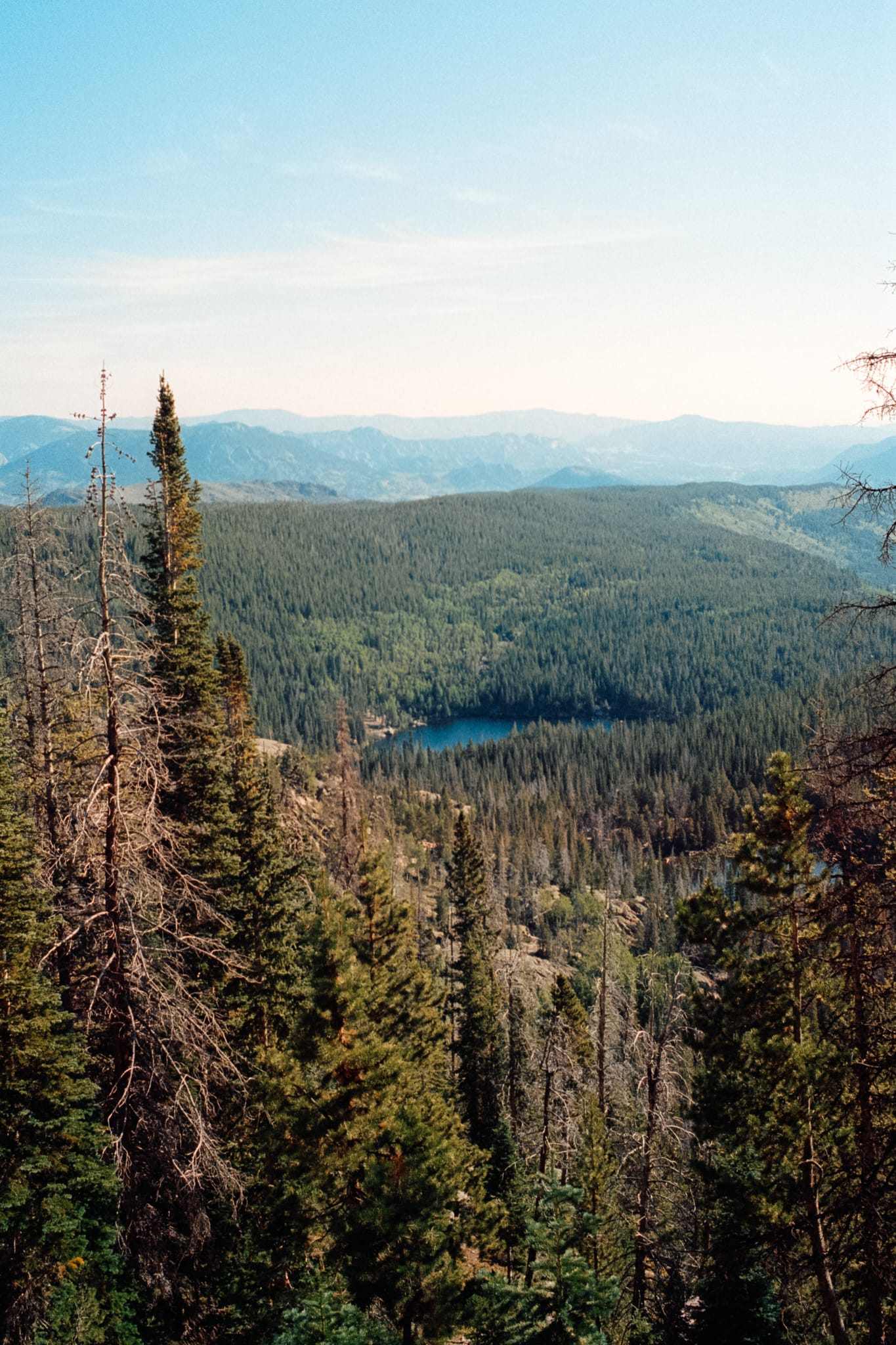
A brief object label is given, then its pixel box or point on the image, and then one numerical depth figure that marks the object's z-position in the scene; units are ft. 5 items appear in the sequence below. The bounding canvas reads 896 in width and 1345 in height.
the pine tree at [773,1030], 50.65
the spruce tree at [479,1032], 107.65
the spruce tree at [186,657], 68.49
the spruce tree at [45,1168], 43.60
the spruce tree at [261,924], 69.36
